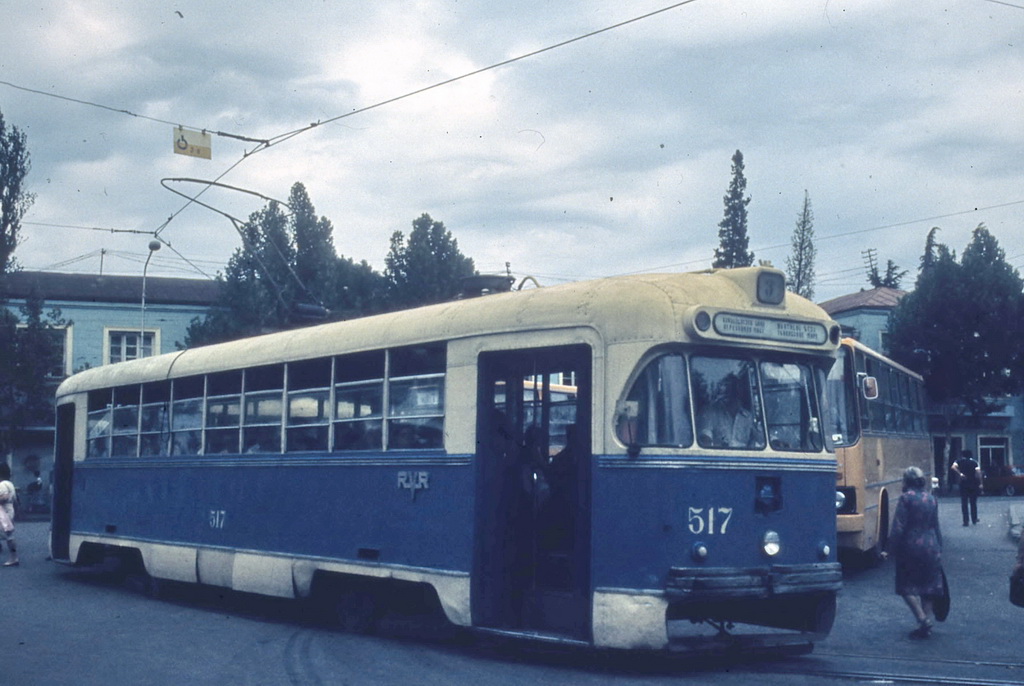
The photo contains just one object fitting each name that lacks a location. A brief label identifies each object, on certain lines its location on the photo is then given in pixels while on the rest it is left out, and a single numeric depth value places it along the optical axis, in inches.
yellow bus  613.9
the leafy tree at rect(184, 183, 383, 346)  1649.9
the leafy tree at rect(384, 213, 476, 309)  1681.8
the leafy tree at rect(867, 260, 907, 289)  3107.8
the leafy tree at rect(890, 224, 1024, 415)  1844.2
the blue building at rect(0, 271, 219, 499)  1835.6
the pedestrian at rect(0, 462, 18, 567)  726.5
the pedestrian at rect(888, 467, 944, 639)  432.8
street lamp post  1283.2
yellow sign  665.0
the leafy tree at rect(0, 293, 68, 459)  1545.3
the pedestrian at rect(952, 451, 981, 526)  1001.5
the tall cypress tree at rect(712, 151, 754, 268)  2279.8
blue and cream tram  343.3
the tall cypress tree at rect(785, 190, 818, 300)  2947.8
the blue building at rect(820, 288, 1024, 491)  2319.1
